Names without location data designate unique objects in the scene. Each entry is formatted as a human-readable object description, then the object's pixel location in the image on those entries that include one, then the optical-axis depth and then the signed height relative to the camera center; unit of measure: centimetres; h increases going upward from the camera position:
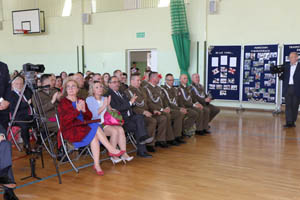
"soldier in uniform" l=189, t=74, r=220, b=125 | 641 -64
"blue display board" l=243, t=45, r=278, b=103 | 916 -37
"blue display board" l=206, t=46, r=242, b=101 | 970 -32
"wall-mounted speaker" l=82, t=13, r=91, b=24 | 1207 +165
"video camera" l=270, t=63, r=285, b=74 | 745 -18
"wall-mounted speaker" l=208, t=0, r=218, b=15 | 975 +168
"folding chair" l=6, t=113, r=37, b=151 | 441 -114
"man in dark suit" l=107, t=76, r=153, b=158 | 465 -81
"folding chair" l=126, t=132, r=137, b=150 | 499 -125
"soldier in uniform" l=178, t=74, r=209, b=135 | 607 -79
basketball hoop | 1306 +127
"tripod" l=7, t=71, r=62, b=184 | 333 -26
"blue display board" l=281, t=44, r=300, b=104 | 876 +31
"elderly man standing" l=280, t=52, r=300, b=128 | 705 -62
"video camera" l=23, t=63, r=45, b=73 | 330 -6
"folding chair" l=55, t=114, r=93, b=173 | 388 -111
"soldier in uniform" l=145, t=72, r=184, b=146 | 531 -81
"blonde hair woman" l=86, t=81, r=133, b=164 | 426 -65
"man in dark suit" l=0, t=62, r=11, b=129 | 333 -21
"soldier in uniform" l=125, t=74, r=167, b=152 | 491 -81
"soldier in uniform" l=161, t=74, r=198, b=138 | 573 -74
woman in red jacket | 386 -77
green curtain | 1013 +93
